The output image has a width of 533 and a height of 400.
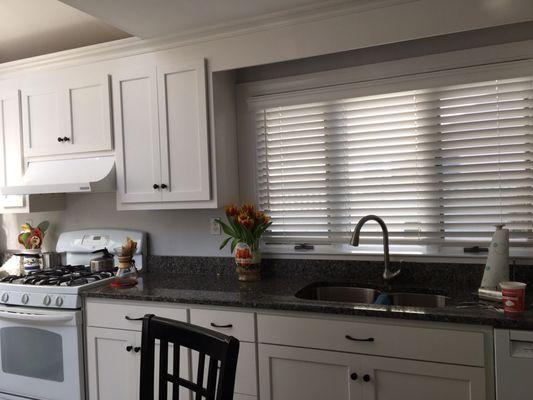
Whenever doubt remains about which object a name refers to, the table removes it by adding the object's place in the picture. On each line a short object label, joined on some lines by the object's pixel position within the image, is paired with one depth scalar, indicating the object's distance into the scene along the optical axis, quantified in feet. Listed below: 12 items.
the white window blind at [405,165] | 7.16
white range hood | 8.54
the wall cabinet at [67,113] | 8.89
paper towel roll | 6.37
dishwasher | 5.36
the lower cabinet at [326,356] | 5.68
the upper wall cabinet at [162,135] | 8.14
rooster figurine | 10.50
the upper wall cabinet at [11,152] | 9.71
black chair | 4.05
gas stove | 7.97
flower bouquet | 8.10
